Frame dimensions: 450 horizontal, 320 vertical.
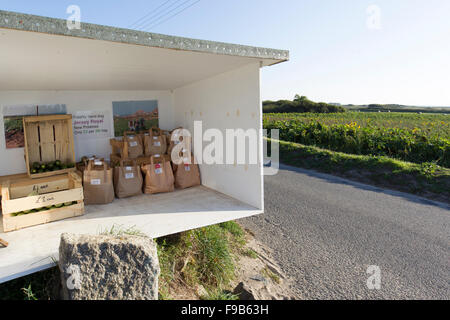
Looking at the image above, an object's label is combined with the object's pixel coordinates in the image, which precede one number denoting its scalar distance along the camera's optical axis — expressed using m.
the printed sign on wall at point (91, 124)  5.91
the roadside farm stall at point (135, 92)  2.74
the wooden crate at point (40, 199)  3.75
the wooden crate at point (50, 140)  5.39
